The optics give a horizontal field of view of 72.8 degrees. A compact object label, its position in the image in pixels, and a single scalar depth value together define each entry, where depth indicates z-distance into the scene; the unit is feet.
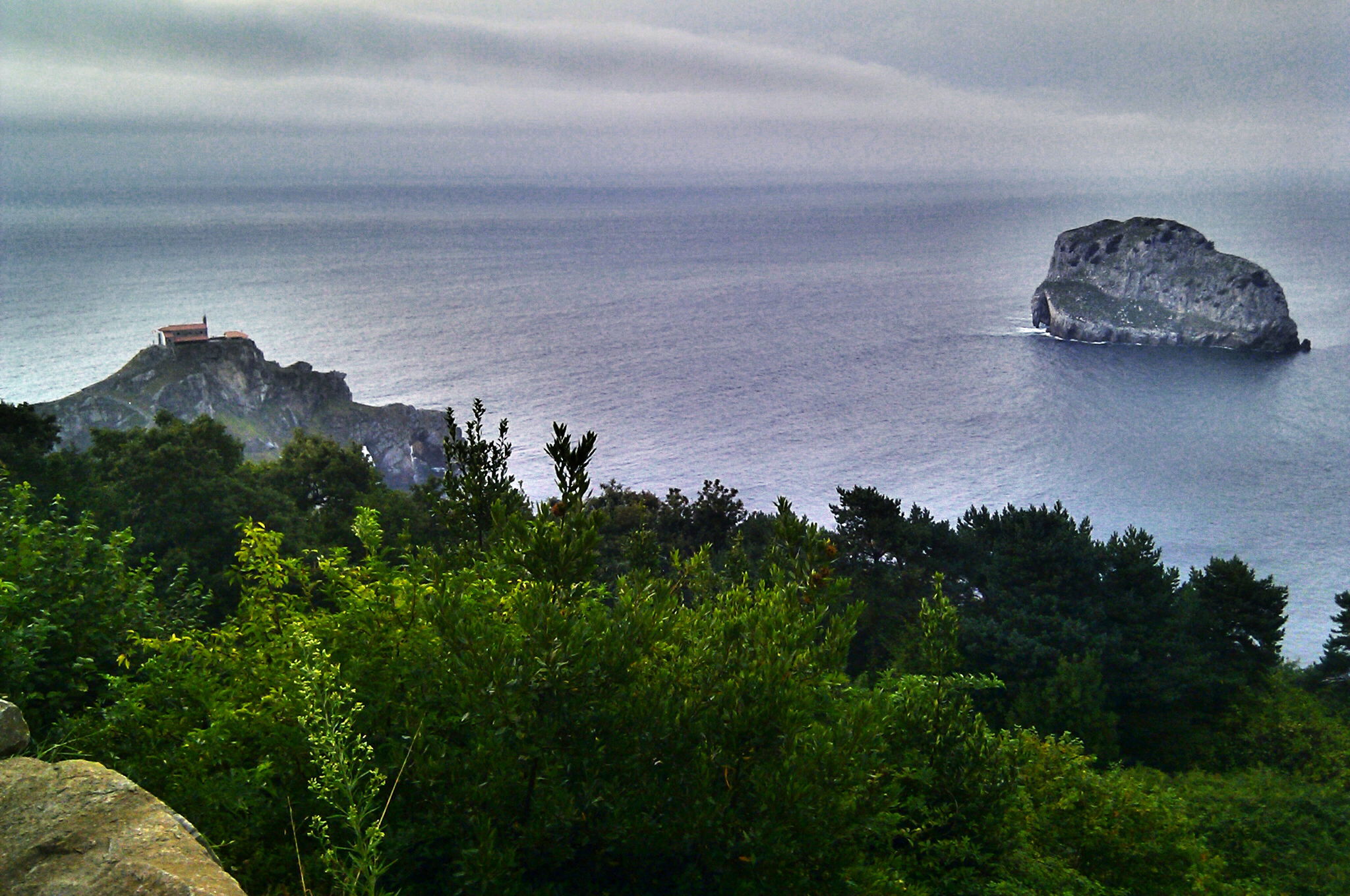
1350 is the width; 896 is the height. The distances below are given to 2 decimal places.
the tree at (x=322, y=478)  133.80
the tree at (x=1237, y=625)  103.24
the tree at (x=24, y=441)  93.09
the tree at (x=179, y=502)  104.12
